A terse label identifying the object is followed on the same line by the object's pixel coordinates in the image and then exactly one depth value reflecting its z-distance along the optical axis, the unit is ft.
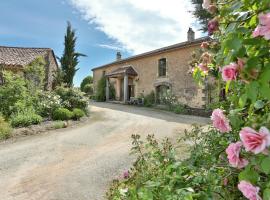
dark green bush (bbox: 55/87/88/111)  35.90
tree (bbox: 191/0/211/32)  42.54
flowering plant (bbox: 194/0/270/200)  2.20
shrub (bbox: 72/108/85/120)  31.11
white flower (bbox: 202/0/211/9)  3.35
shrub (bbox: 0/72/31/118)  26.75
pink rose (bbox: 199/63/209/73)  4.41
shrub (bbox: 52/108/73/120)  29.35
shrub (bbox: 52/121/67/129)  25.75
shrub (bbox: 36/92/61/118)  30.30
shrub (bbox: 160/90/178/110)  43.88
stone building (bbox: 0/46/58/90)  37.97
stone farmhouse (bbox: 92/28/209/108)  42.20
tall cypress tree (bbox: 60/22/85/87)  51.31
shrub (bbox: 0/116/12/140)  20.74
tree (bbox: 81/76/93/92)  84.40
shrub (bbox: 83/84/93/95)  79.97
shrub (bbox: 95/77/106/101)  65.76
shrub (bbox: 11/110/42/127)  24.15
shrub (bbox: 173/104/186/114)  40.47
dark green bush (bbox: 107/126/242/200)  4.30
